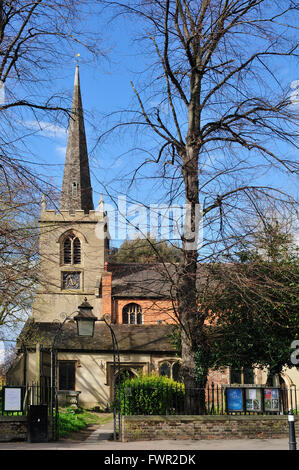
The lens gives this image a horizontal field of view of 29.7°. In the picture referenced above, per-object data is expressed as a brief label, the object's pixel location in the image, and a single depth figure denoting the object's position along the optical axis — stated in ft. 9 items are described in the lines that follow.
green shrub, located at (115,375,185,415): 50.57
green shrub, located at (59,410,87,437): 57.42
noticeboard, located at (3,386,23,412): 47.32
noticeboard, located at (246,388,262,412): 50.14
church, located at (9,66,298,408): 107.14
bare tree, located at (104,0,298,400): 46.37
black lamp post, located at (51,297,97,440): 49.73
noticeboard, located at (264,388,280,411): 50.70
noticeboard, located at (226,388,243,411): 49.73
